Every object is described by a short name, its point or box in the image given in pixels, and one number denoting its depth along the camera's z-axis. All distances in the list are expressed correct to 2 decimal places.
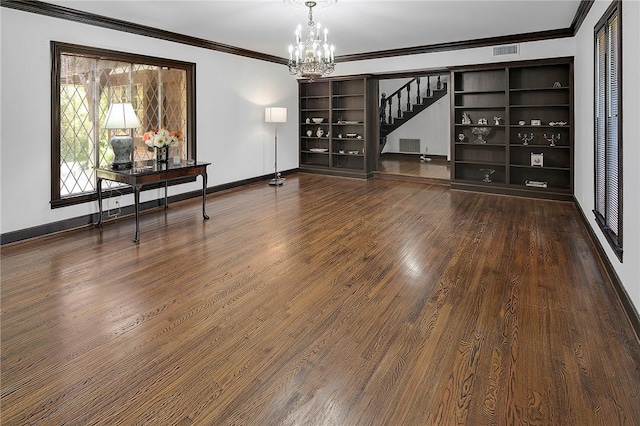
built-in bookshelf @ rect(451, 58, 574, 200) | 6.39
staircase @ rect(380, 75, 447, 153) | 11.49
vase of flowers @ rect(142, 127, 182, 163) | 4.86
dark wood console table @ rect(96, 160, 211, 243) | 4.32
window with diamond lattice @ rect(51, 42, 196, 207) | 4.69
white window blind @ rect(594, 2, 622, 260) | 3.10
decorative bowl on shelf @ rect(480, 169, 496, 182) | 7.12
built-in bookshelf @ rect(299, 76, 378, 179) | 8.52
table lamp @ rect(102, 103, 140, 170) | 4.64
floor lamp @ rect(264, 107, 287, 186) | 7.67
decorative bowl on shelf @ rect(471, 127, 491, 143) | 7.05
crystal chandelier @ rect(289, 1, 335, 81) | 4.52
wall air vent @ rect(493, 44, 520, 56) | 6.49
